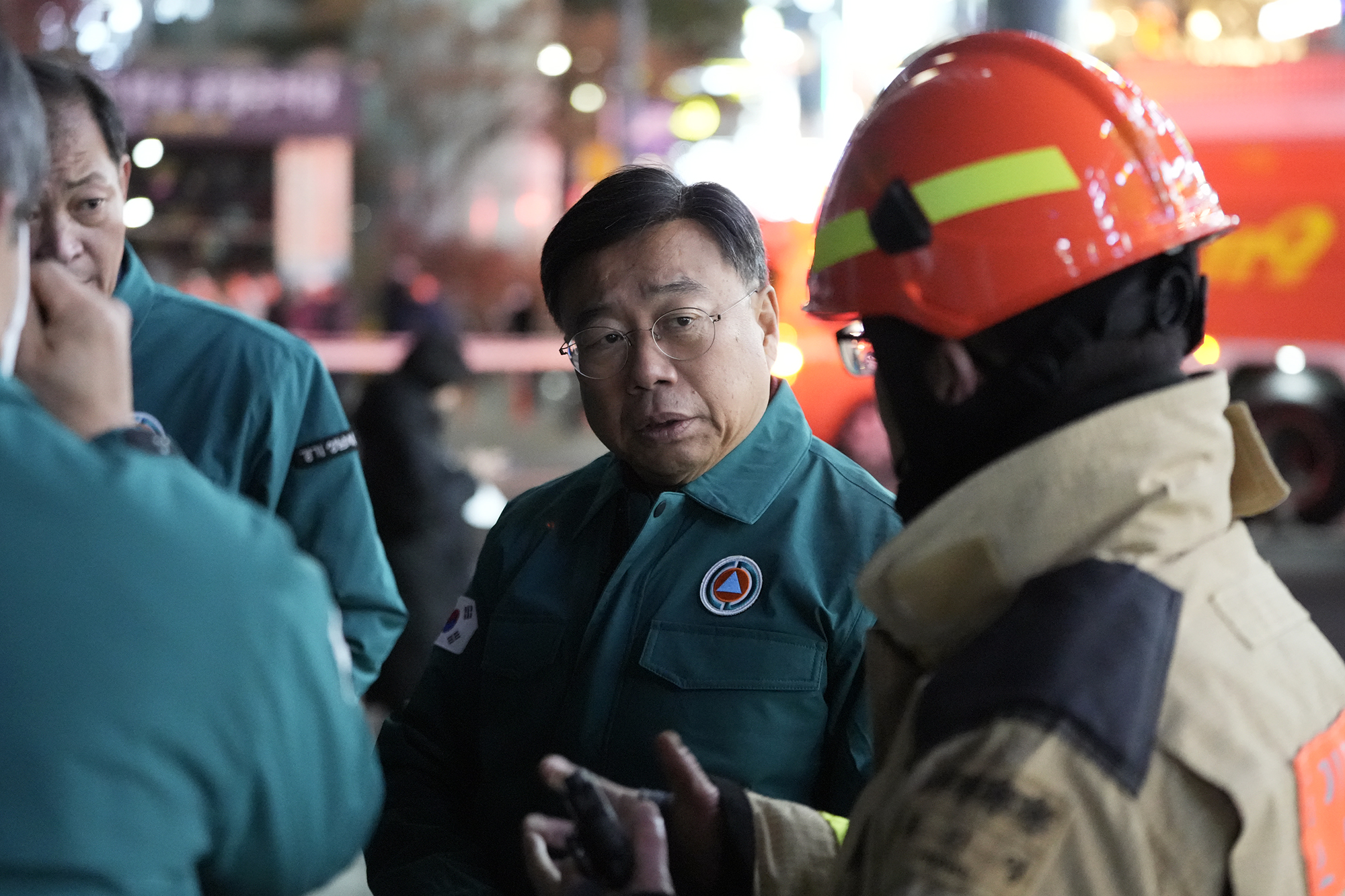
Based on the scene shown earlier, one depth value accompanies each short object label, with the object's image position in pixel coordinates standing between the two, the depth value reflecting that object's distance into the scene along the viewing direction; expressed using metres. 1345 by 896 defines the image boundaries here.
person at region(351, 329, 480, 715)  5.43
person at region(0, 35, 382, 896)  1.14
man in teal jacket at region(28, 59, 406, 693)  2.50
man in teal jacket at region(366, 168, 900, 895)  2.06
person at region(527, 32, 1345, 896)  1.24
